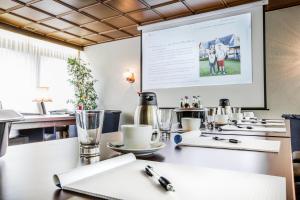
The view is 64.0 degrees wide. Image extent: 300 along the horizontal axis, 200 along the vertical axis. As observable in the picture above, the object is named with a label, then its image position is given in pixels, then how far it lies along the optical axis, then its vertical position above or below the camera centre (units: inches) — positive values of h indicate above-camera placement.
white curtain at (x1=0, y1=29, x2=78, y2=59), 190.1 +51.4
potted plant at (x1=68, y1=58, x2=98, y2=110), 219.3 +18.6
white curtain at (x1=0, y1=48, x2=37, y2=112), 190.2 +20.4
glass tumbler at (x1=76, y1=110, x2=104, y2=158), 28.4 -3.2
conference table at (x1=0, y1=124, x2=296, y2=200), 17.0 -6.3
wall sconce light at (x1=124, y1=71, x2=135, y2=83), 208.4 +24.4
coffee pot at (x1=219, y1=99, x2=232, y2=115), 83.4 -0.4
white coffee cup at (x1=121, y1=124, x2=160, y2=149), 29.3 -3.9
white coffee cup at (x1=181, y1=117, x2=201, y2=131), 51.8 -4.3
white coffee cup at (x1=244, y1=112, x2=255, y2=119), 119.9 -5.7
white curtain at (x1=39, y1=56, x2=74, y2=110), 218.8 +21.9
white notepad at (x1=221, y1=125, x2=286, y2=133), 59.5 -6.5
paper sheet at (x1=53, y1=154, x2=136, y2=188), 17.6 -5.5
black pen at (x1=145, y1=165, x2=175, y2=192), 16.7 -5.7
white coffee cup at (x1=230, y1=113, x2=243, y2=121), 89.6 -4.9
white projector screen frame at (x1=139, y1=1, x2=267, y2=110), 148.3 +12.9
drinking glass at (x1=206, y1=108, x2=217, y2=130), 63.0 -3.7
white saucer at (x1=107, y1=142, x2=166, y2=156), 27.8 -5.4
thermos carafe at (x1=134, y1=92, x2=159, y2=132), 42.7 -1.1
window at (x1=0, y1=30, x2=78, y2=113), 191.2 +28.9
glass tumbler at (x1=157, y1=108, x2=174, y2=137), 43.1 -2.7
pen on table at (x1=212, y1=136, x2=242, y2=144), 38.1 -6.0
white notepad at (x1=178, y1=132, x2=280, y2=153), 33.4 -6.2
